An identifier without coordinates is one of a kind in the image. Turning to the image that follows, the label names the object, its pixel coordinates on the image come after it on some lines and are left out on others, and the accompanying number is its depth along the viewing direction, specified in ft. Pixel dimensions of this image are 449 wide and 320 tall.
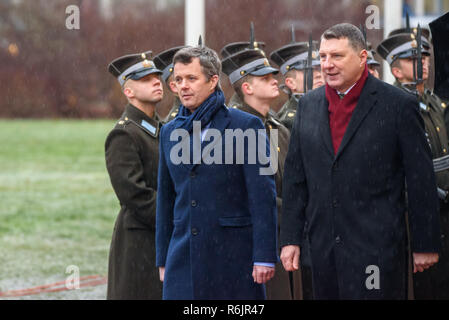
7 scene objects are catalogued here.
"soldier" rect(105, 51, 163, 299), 38.14
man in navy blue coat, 30.94
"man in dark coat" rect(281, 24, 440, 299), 29.27
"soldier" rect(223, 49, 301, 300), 41.70
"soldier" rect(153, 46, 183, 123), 45.28
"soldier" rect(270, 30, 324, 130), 46.96
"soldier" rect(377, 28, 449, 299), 44.09
